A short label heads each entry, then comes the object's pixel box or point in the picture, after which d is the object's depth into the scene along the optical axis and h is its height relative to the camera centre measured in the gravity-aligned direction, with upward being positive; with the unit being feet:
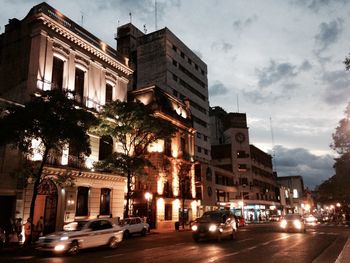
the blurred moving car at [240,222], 151.43 -3.05
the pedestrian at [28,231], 64.18 -1.74
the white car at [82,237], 48.78 -2.53
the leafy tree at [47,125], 62.44 +17.16
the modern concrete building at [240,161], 247.09 +39.50
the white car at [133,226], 87.65 -2.06
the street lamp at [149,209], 121.80 +3.11
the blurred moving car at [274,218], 226.54 -2.69
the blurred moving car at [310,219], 179.52 -3.16
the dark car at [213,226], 66.64 -2.04
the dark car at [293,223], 93.71 -2.55
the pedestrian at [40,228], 72.20 -1.42
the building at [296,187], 404.57 +31.23
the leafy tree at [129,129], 91.04 +23.78
